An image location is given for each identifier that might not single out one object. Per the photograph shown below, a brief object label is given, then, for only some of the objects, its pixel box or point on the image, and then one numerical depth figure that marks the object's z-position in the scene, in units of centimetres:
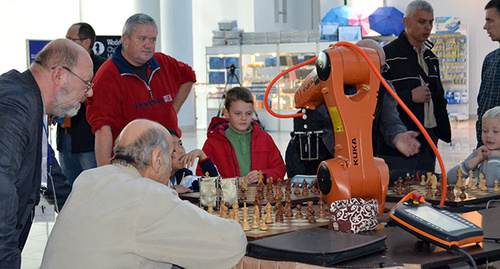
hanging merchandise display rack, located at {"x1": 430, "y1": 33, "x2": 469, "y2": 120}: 1886
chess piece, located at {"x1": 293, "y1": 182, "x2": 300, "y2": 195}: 319
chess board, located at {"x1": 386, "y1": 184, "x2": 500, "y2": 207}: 292
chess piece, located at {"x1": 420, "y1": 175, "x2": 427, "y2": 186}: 337
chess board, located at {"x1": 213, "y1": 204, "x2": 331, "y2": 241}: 228
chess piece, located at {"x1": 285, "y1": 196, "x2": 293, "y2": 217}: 262
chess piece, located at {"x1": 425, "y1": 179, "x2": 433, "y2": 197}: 302
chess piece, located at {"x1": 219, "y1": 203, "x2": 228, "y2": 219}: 252
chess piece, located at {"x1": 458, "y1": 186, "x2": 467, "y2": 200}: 301
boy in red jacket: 425
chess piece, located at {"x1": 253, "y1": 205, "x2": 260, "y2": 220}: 243
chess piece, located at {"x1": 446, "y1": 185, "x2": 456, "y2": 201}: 297
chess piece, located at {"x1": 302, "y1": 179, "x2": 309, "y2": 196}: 318
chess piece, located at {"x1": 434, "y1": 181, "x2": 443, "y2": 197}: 303
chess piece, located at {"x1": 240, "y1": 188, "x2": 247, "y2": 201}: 311
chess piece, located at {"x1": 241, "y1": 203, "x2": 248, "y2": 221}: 238
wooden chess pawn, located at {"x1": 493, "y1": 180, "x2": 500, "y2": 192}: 321
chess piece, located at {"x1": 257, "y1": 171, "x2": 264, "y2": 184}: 356
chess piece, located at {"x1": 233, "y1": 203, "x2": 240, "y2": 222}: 246
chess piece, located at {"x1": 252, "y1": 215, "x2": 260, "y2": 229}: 237
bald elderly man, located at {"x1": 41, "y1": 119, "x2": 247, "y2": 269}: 192
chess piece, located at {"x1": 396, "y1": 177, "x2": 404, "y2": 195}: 308
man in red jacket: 419
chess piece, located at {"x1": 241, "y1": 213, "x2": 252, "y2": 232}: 235
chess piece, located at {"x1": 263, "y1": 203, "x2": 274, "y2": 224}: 248
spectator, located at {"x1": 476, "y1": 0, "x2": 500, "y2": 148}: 486
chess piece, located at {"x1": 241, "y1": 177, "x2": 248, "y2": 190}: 338
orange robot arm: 253
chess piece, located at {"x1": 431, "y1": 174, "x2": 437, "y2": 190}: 325
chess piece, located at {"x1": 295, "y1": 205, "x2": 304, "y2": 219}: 257
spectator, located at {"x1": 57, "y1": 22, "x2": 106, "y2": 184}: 514
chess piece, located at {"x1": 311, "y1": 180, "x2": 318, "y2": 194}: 325
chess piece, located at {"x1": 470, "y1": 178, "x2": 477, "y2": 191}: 327
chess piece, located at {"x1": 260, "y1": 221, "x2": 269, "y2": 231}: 235
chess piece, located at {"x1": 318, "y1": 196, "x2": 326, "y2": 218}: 254
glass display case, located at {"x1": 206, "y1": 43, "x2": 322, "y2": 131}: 1675
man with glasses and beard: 228
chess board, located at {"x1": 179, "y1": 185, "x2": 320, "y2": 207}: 303
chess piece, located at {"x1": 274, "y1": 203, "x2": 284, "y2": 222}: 252
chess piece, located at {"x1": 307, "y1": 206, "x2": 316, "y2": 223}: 248
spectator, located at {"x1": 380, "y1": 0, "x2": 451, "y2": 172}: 474
